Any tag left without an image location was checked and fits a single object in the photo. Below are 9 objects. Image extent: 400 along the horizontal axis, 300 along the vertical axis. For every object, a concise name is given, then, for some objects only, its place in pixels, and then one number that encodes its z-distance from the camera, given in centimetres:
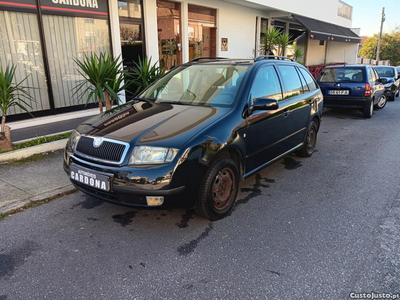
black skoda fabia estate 289
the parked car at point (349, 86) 916
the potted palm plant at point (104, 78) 560
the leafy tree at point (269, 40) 1362
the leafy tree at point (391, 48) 4531
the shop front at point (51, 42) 668
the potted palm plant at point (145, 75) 662
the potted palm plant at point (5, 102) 506
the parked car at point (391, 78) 1335
